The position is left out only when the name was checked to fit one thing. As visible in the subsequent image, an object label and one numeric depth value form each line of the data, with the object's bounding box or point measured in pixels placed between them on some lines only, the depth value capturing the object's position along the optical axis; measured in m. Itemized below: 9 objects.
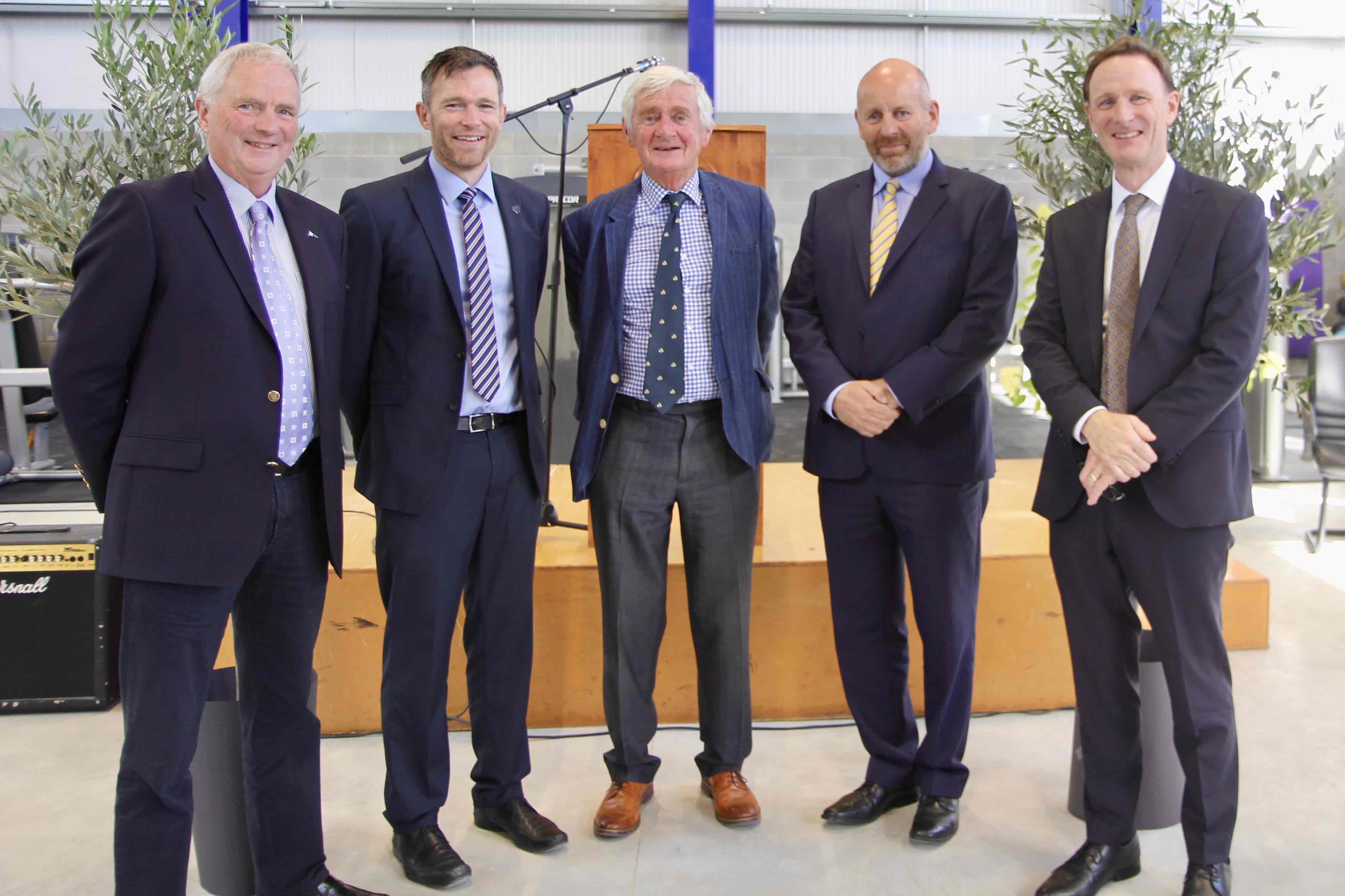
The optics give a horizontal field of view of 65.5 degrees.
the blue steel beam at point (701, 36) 7.32
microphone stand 2.76
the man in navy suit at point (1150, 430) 2.00
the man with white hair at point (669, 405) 2.43
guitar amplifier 3.29
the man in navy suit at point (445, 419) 2.26
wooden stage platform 3.14
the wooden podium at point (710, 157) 3.07
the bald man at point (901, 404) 2.34
